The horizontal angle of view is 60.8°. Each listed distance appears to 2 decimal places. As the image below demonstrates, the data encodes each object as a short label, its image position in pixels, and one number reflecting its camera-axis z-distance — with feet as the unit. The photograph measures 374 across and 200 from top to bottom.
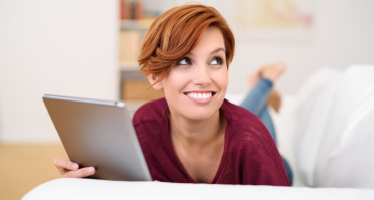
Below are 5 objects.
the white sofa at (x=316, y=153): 1.76
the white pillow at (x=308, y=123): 4.07
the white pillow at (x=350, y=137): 2.43
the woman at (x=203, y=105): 2.34
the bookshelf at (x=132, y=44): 9.51
